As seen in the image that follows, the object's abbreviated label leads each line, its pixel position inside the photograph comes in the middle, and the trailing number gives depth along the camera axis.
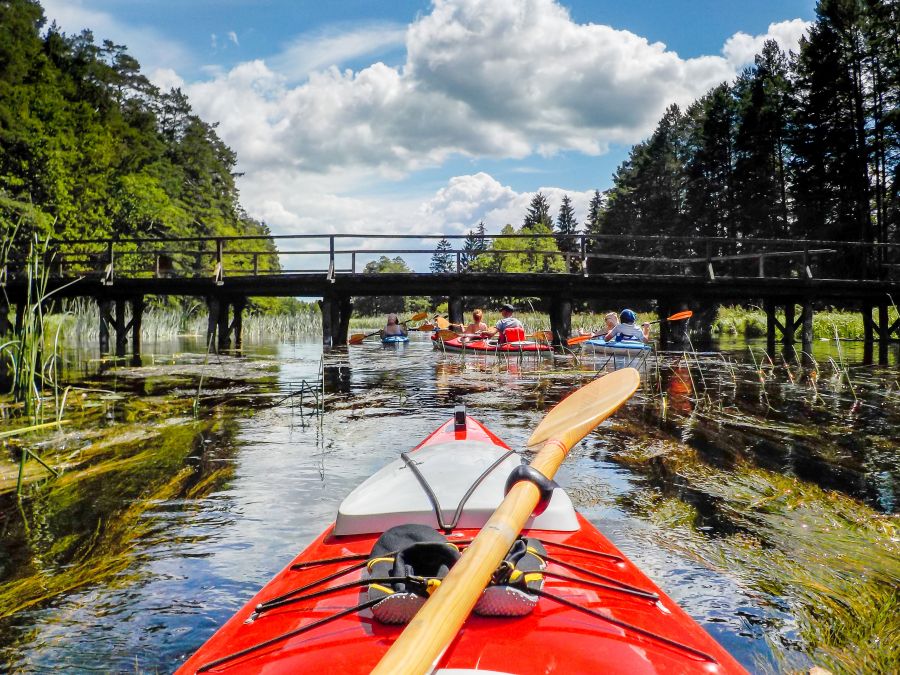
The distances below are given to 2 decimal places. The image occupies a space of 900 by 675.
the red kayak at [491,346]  13.93
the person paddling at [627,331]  12.16
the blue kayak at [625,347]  11.52
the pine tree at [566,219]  89.56
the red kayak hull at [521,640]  1.31
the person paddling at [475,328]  15.41
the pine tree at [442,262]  106.25
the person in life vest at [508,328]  14.10
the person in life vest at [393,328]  19.80
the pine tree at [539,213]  86.31
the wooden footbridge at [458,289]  15.89
